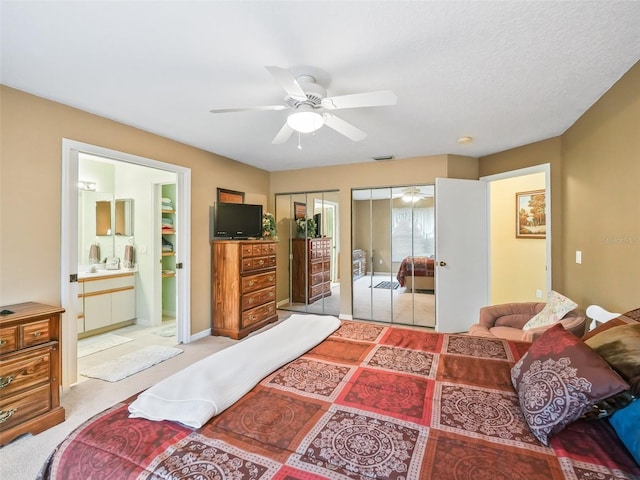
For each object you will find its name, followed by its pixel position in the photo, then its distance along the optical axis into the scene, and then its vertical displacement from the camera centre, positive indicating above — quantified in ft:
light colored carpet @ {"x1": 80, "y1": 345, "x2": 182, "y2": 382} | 9.58 -4.27
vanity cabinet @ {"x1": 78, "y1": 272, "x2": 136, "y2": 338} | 12.73 -2.83
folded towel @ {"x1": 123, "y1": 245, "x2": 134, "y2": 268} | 14.94 -0.81
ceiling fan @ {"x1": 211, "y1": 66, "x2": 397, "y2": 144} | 5.73 +2.93
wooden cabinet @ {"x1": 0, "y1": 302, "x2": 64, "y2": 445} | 6.37 -2.92
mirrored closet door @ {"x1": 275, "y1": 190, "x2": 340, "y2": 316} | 17.29 -0.88
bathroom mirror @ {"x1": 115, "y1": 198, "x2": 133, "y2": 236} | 15.24 +1.23
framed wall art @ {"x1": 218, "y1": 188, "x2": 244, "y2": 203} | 14.06 +2.20
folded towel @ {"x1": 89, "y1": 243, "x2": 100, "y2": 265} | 14.92 -0.66
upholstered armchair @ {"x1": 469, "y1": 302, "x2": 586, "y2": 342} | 9.87 -2.83
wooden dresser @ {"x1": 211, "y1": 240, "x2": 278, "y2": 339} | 12.92 -2.06
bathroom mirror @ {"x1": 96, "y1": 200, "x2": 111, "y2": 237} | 15.12 +1.22
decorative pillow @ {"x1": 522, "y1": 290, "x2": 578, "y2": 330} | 8.39 -2.09
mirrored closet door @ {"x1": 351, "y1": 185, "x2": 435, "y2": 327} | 14.75 -0.71
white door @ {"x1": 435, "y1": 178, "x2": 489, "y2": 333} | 13.39 -0.59
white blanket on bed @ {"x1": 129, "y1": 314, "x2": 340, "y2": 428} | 4.02 -2.26
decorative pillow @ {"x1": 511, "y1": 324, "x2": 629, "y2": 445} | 3.58 -1.87
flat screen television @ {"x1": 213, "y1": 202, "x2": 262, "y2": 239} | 13.33 +0.94
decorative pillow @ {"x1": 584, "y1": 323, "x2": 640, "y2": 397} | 3.82 -1.58
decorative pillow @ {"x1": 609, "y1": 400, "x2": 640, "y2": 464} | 3.24 -2.17
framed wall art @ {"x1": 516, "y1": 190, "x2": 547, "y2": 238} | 15.37 +1.36
